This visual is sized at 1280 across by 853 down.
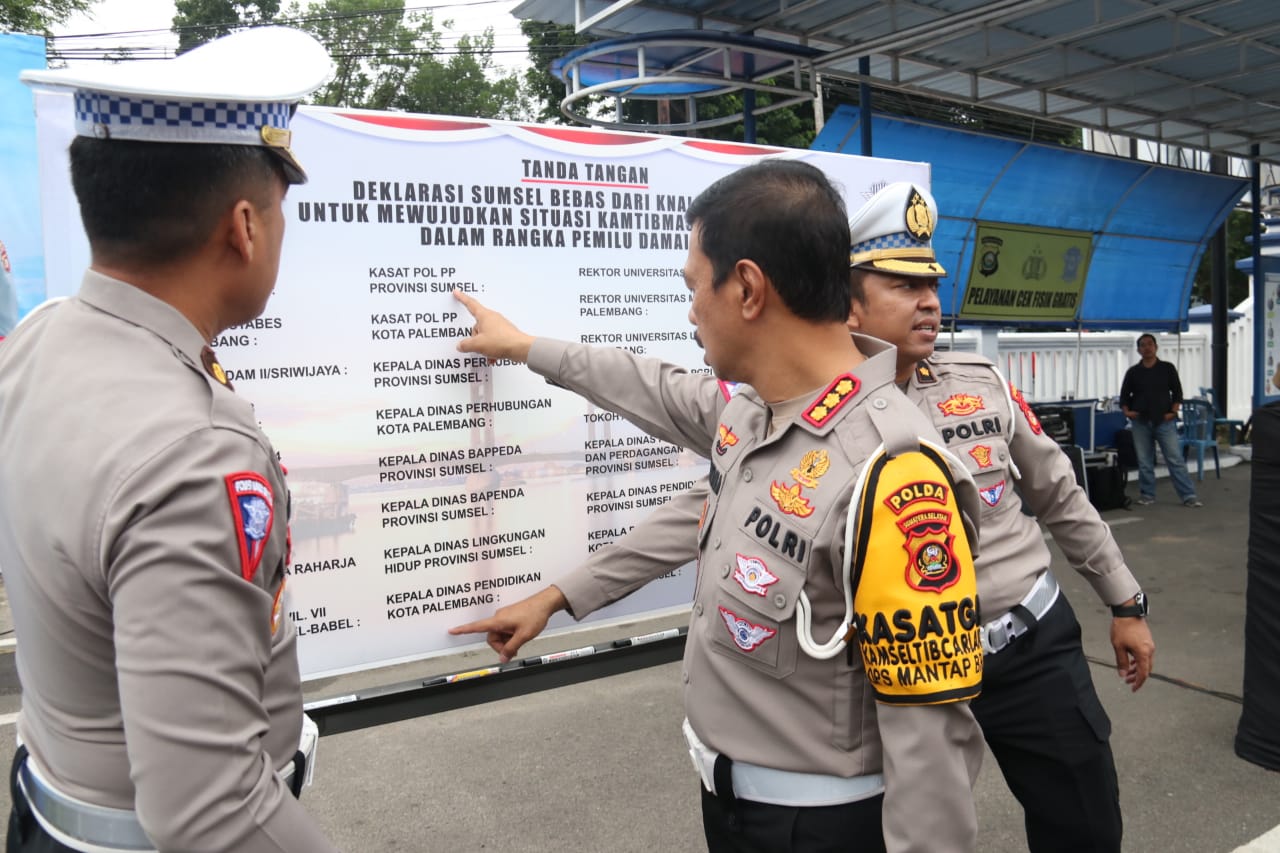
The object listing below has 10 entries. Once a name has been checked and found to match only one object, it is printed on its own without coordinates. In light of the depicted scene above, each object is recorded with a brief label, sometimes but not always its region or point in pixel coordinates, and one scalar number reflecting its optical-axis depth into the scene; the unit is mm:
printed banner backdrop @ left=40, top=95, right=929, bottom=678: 1841
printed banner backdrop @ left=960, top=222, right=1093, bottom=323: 7883
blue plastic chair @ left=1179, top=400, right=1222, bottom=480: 10295
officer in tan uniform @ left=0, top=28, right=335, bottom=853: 886
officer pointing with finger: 1204
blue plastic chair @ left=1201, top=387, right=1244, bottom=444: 11903
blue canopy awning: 7117
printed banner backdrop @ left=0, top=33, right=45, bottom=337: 4043
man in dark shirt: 8914
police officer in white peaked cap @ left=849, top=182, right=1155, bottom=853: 2012
